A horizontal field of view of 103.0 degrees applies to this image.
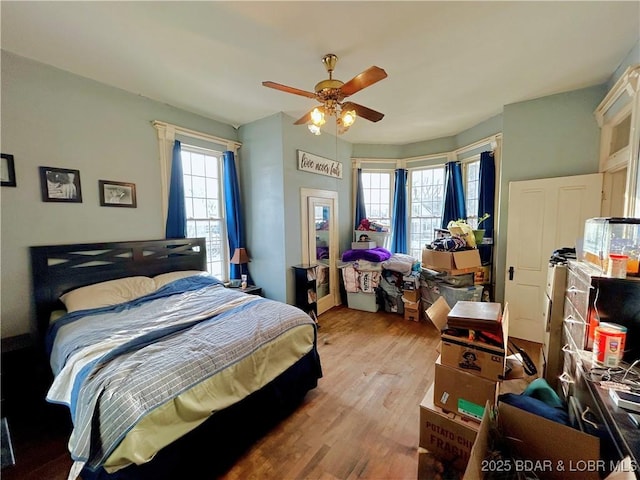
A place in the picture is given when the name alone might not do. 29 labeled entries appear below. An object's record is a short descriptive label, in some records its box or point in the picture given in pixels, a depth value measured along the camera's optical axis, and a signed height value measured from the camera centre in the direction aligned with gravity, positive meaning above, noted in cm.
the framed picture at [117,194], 265 +32
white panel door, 271 -14
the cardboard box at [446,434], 137 -120
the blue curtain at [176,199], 315 +29
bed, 123 -84
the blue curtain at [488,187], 360 +46
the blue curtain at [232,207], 367 +22
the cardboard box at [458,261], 336 -56
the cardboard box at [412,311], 383 -138
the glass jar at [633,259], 126 -21
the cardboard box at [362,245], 438 -43
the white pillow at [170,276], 277 -61
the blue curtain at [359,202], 484 +35
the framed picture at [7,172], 210 +44
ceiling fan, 192 +100
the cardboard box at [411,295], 385 -114
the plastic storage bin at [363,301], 419 -136
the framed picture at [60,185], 230 +37
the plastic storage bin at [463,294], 339 -100
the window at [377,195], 500 +50
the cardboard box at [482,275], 354 -79
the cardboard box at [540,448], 97 -93
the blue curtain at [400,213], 479 +13
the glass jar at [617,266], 123 -24
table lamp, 355 -50
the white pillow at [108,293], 221 -65
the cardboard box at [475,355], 137 -77
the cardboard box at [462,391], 139 -97
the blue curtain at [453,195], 415 +40
